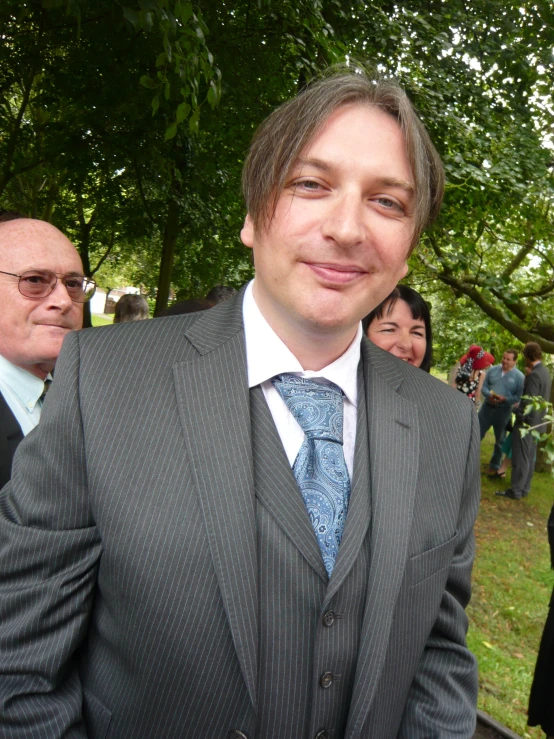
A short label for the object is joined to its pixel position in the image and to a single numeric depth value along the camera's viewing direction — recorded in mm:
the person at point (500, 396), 10750
